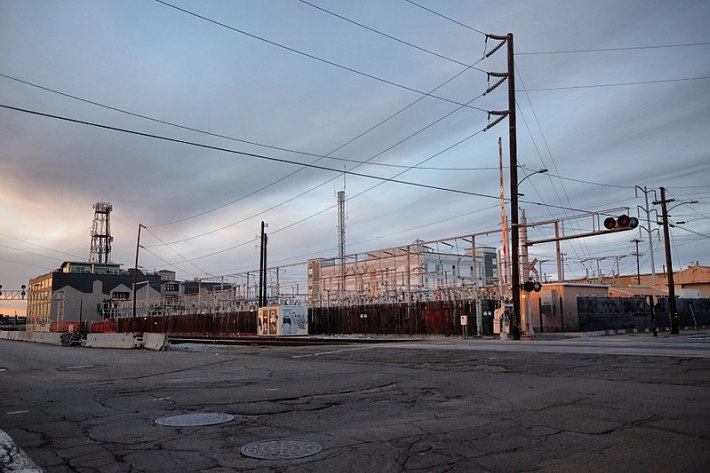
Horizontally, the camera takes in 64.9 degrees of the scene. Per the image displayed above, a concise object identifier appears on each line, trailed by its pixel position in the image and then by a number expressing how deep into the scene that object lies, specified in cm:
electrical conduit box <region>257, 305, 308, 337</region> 4759
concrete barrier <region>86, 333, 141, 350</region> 3120
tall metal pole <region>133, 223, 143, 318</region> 6166
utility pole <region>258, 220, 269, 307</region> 5125
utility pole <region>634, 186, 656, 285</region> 5554
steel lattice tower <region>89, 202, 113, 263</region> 11520
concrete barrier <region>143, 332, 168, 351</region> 2869
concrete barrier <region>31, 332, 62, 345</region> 4189
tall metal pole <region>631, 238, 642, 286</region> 7312
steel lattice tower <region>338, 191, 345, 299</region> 8125
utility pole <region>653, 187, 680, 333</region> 3619
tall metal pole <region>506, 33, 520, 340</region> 2802
